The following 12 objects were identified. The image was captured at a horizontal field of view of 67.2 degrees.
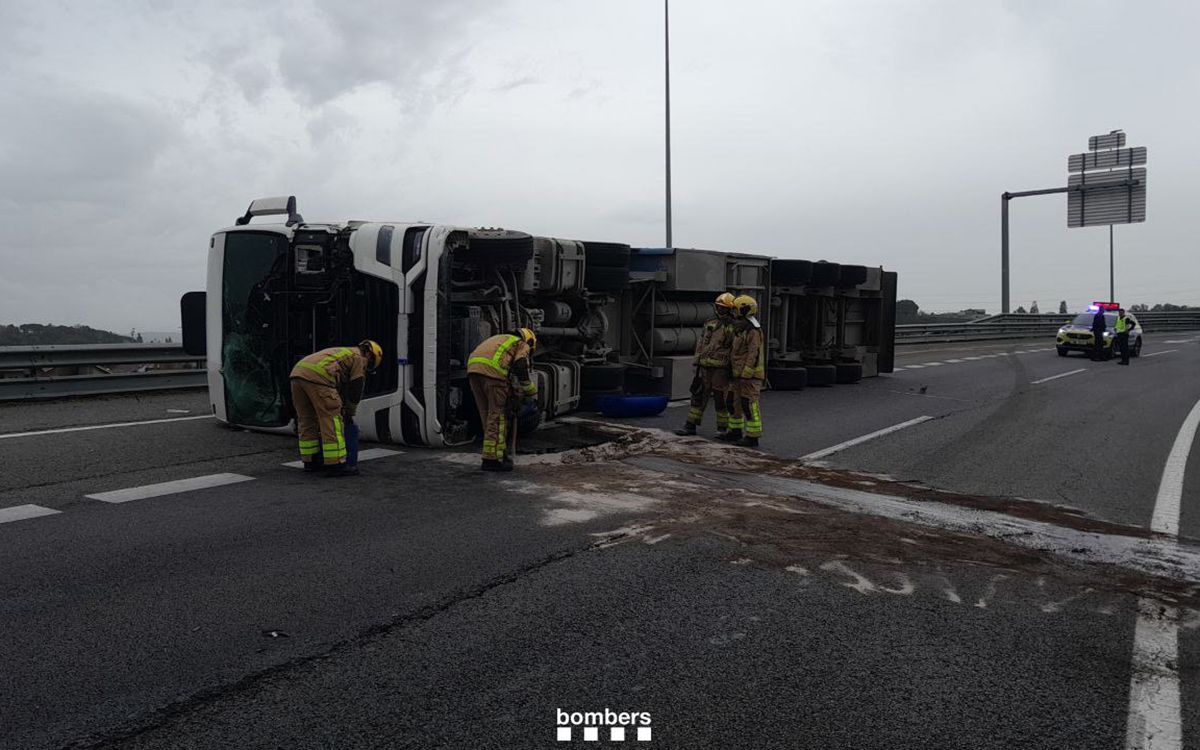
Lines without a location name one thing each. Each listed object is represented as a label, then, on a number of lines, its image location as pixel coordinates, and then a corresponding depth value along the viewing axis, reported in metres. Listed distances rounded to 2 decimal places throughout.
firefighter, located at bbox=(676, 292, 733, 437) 10.37
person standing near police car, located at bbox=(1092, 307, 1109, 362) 27.22
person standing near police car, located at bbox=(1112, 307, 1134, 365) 26.03
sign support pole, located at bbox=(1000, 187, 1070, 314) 37.62
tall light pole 24.02
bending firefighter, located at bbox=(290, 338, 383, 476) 7.44
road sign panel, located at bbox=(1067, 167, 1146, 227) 38.22
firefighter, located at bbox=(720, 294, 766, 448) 9.99
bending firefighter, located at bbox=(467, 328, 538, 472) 7.88
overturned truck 8.63
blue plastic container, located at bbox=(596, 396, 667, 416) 11.99
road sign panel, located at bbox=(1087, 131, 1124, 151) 38.69
